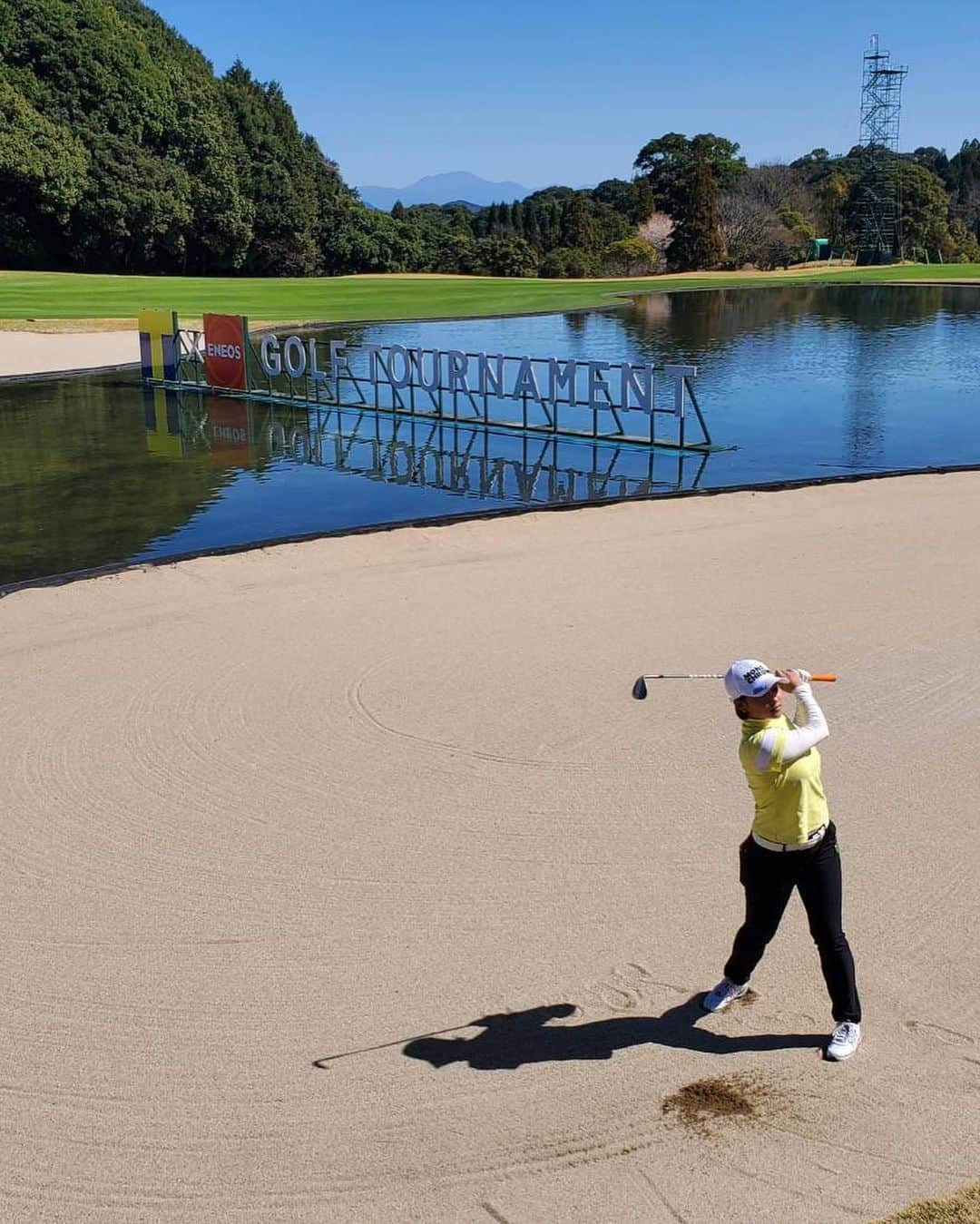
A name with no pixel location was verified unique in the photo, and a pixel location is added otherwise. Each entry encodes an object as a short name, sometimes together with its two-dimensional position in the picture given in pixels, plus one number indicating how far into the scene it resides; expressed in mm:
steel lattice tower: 100562
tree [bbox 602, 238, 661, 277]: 90688
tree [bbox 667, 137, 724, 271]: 91875
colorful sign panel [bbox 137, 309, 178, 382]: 30797
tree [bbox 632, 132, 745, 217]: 95938
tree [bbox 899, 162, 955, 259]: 103938
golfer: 5352
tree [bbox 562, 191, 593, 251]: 92062
